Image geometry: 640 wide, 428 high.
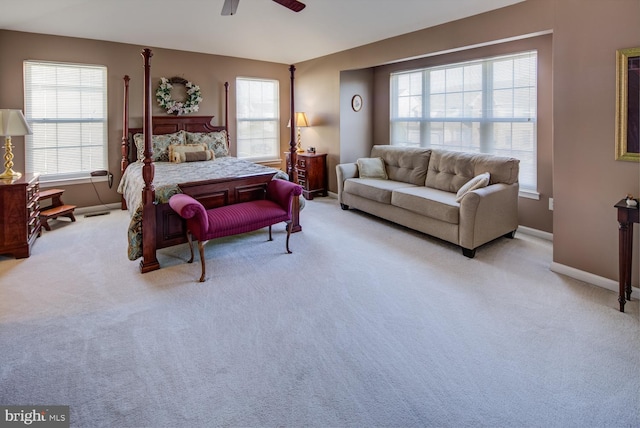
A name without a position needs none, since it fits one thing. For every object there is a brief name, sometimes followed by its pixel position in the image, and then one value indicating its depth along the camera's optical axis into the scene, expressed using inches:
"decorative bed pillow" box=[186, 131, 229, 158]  242.8
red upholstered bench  132.3
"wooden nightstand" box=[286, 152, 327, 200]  261.7
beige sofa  153.6
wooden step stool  188.5
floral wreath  237.8
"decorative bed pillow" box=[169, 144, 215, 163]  220.1
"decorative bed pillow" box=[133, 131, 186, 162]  224.5
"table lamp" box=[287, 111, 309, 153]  279.0
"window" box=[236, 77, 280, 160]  279.4
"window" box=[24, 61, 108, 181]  205.2
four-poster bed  138.3
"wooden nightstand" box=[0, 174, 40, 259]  146.9
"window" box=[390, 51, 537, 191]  177.0
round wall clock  257.8
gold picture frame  108.4
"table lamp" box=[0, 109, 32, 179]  155.9
